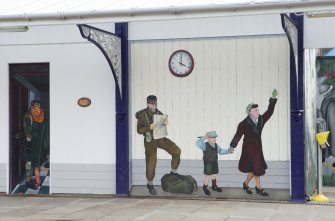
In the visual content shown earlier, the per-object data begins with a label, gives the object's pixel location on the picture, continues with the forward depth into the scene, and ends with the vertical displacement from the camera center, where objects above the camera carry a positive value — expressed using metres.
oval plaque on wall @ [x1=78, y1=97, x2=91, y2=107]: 13.41 +0.65
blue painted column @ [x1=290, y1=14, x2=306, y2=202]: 12.30 -0.05
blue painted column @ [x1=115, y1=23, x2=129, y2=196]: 13.15 +0.28
